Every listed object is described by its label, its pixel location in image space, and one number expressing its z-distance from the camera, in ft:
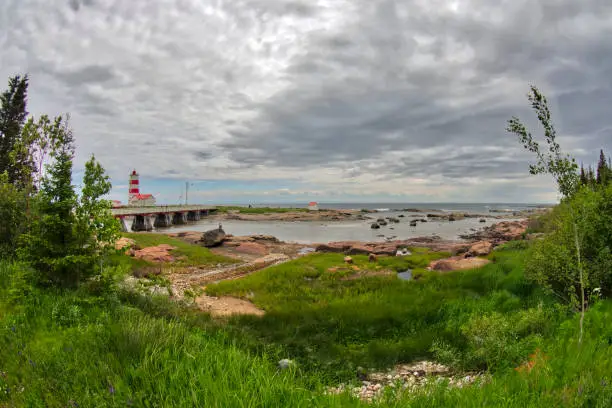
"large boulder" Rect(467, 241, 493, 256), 99.45
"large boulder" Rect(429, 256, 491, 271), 73.82
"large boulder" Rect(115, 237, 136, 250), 84.78
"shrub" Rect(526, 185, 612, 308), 31.06
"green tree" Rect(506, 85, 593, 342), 19.44
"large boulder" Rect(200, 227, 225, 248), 127.34
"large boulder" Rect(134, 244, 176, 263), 86.35
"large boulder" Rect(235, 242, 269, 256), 118.73
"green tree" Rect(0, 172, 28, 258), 41.90
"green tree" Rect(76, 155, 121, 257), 27.09
